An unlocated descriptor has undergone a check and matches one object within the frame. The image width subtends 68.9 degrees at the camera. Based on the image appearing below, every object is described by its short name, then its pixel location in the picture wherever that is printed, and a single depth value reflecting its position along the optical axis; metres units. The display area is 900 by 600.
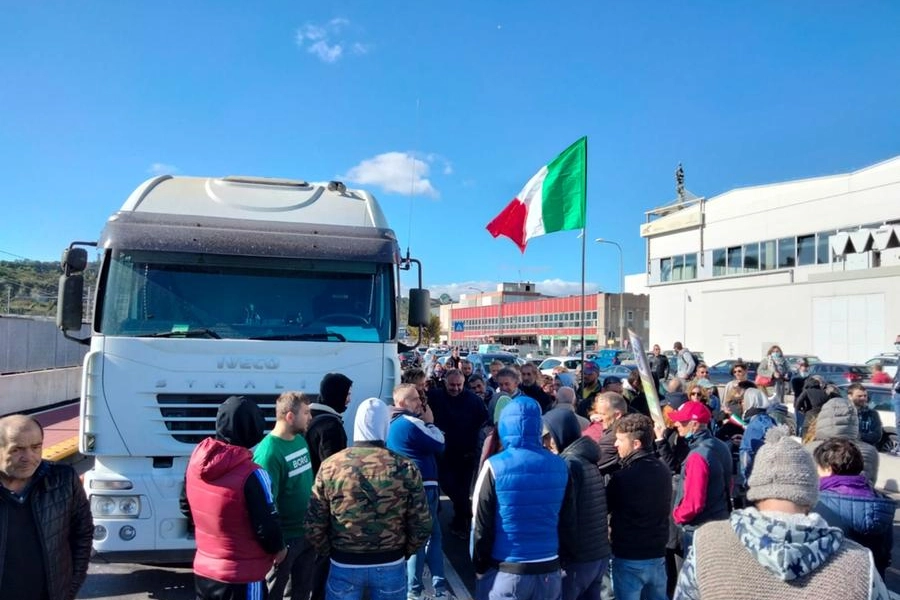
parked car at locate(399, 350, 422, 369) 22.94
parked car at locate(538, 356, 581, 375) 29.03
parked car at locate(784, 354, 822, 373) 25.66
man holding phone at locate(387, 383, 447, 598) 5.16
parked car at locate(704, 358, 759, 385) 24.94
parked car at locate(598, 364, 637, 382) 25.13
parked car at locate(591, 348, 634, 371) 35.94
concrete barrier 15.62
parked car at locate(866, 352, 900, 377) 23.58
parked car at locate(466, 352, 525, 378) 21.98
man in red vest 3.49
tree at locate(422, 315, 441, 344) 82.26
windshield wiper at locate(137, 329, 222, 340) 5.33
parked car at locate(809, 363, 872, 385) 21.15
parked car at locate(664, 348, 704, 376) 26.39
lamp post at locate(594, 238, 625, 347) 65.25
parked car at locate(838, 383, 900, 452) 12.95
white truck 4.90
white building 31.36
